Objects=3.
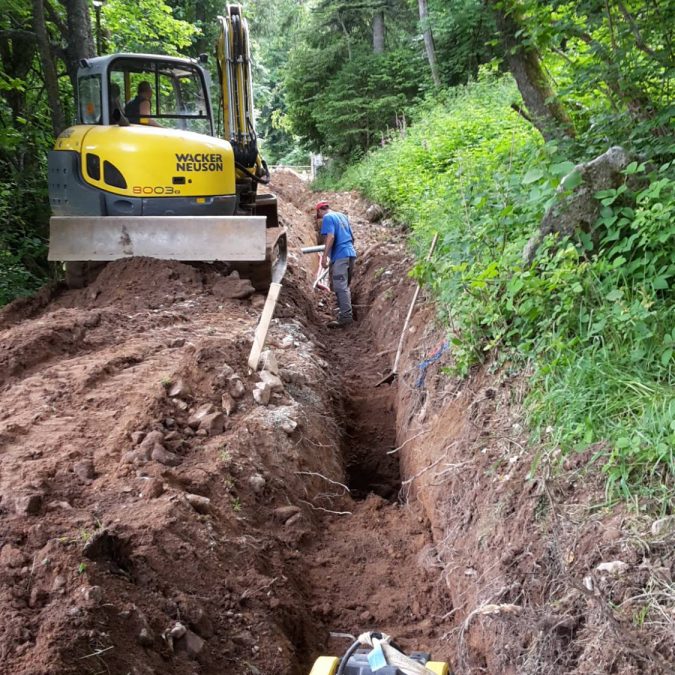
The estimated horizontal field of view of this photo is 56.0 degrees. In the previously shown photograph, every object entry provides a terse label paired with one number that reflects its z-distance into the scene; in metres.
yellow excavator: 7.01
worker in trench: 9.56
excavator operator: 7.86
